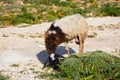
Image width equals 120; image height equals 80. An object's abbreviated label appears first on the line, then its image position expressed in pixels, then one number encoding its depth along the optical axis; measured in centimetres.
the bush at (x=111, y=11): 2394
